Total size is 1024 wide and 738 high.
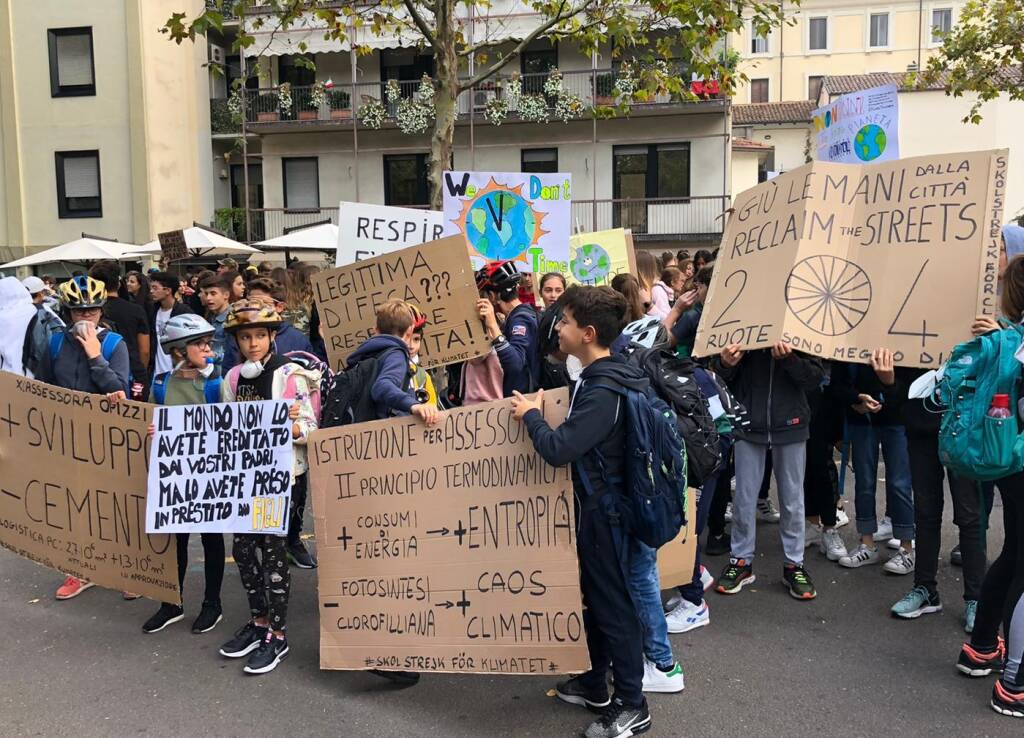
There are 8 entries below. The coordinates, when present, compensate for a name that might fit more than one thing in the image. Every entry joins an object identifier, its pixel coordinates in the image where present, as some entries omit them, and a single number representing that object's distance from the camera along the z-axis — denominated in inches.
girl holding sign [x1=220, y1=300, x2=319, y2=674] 174.4
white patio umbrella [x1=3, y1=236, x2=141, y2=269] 674.2
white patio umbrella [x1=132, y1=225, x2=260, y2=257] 613.0
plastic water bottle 148.0
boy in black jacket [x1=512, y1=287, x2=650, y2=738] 136.3
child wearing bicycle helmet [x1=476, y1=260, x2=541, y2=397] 224.2
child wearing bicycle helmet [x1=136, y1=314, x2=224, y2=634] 187.8
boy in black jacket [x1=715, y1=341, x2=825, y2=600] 197.8
